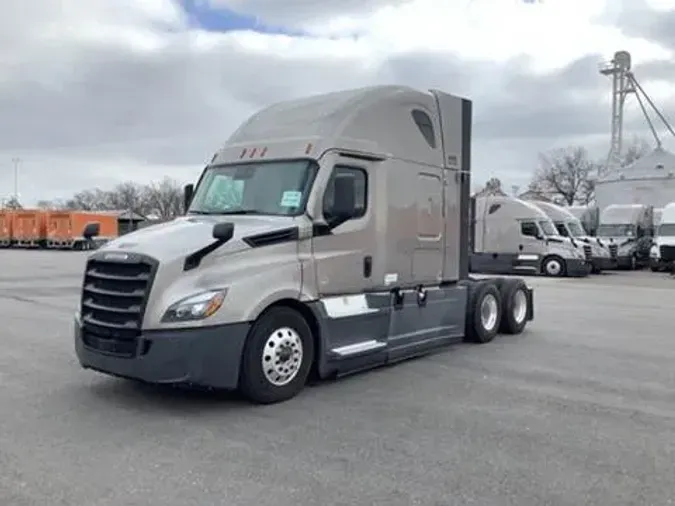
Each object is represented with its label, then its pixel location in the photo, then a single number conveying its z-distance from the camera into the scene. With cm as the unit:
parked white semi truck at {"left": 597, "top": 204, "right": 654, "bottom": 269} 3434
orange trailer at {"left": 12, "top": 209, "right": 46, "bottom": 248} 5812
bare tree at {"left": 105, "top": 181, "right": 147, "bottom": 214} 11394
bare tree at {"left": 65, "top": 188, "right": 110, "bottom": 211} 11656
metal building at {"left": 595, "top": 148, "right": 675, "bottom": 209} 4678
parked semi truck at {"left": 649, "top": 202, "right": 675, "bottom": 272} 3153
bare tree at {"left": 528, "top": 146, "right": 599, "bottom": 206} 8869
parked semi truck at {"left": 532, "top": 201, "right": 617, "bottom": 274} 2905
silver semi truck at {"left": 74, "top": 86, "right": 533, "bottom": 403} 645
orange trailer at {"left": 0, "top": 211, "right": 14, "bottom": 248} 6025
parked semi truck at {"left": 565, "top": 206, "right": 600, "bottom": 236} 4319
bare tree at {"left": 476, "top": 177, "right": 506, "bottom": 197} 6994
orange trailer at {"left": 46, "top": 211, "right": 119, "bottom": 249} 5600
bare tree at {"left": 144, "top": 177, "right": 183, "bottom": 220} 11034
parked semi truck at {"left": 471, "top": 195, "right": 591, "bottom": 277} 2792
